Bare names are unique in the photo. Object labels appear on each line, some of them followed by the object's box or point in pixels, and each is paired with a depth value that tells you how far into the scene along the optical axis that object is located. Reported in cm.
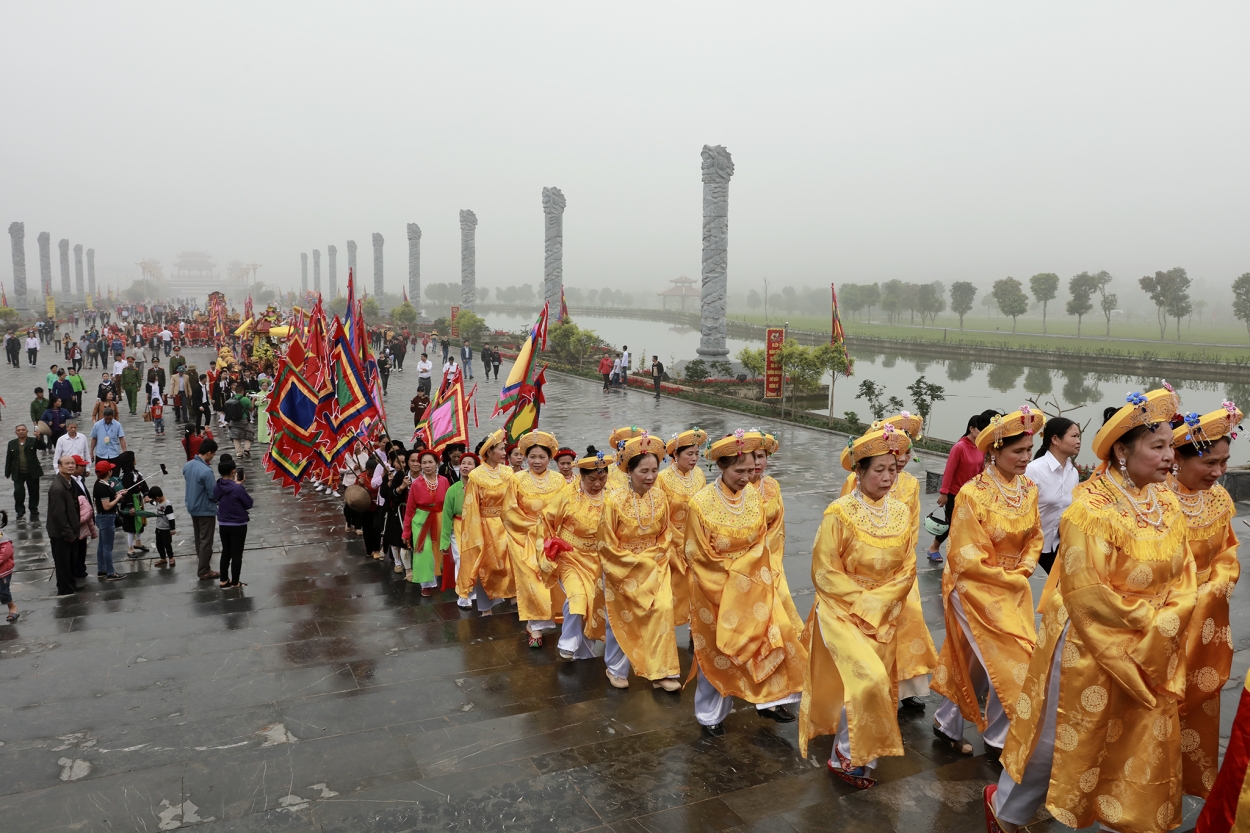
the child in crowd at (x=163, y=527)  750
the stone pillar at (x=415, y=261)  5222
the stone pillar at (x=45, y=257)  7112
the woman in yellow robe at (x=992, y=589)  354
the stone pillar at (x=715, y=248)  2556
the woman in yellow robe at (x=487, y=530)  591
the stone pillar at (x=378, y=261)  6388
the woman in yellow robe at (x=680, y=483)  482
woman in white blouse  499
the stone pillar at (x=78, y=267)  9196
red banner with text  1859
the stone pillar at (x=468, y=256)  4509
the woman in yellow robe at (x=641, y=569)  443
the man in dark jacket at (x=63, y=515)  638
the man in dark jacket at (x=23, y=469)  911
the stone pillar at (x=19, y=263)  5650
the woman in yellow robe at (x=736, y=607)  394
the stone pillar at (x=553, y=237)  3806
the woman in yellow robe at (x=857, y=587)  345
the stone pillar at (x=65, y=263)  8338
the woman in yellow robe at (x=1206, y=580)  281
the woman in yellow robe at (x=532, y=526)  532
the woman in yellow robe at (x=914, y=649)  380
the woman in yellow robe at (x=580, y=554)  497
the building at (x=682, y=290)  12825
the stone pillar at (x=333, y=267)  8847
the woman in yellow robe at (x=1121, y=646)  265
